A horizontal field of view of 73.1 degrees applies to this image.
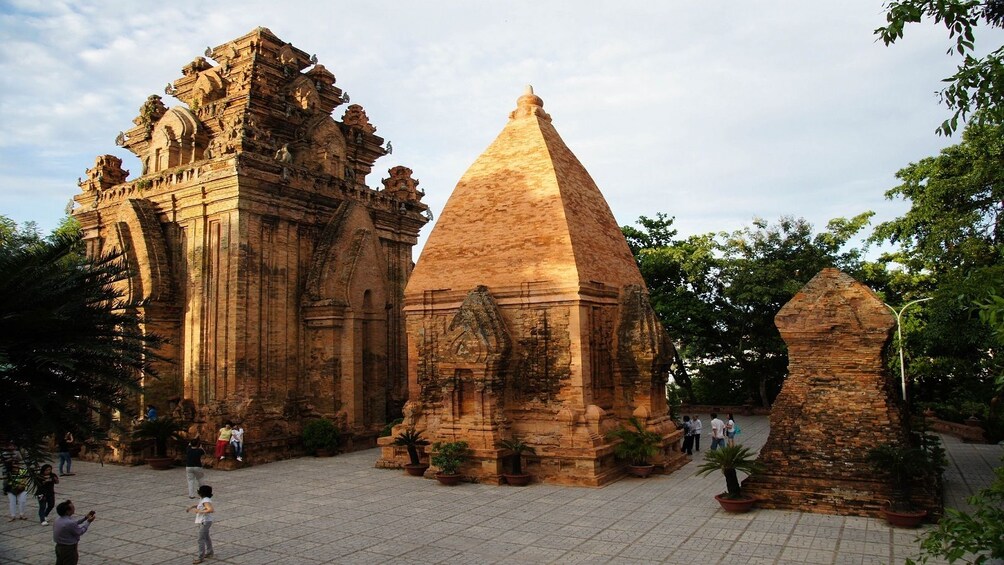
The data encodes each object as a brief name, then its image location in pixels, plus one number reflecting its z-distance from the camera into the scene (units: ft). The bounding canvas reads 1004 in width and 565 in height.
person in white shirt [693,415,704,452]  59.62
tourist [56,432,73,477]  51.70
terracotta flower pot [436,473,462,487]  44.83
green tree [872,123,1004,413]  54.39
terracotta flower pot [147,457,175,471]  53.78
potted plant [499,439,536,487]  44.78
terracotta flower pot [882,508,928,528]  30.89
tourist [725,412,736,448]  57.93
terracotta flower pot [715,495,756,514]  34.83
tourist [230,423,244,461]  52.80
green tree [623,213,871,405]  89.51
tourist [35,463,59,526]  33.39
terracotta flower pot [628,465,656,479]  46.65
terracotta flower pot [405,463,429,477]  48.62
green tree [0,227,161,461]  17.84
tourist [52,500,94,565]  25.88
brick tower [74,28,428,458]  57.00
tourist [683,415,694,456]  57.72
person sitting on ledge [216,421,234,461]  52.42
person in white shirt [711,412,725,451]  55.67
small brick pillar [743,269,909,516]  33.86
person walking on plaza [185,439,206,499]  41.42
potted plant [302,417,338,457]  58.59
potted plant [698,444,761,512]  34.96
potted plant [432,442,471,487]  44.65
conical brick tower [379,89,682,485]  46.55
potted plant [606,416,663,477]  46.68
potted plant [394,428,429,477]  48.73
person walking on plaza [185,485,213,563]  29.25
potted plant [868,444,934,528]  31.04
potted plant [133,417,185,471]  53.83
